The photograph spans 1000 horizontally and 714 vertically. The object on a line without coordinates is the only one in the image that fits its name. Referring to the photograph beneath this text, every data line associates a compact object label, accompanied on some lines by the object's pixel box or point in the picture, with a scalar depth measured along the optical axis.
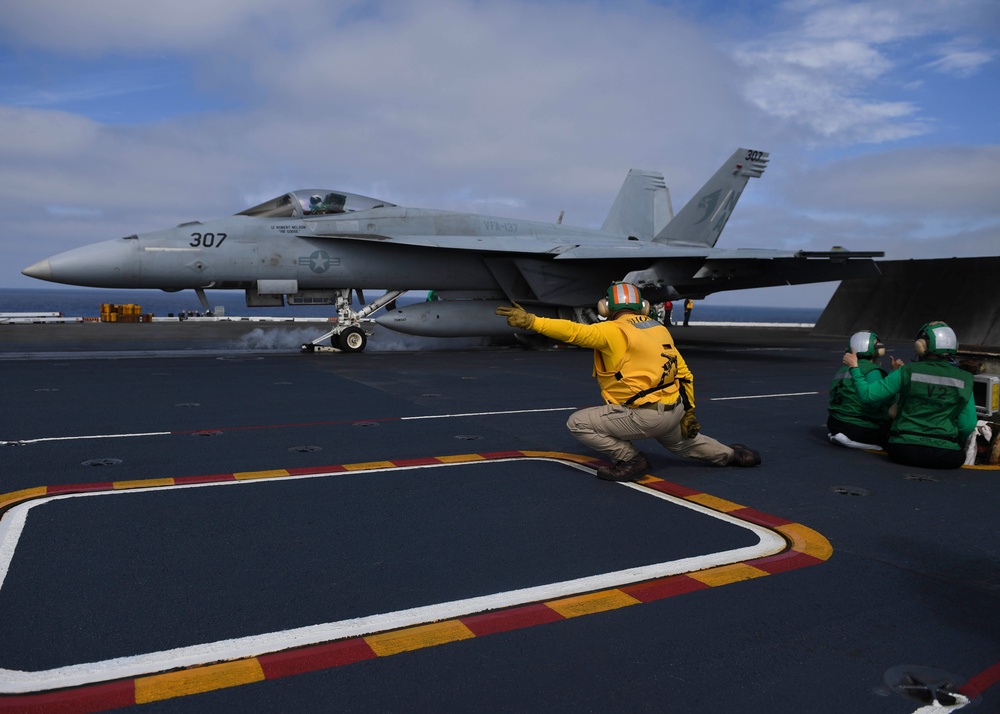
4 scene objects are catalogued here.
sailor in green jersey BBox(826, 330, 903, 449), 5.93
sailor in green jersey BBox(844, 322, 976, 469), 5.27
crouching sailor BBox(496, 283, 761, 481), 4.83
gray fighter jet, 12.83
